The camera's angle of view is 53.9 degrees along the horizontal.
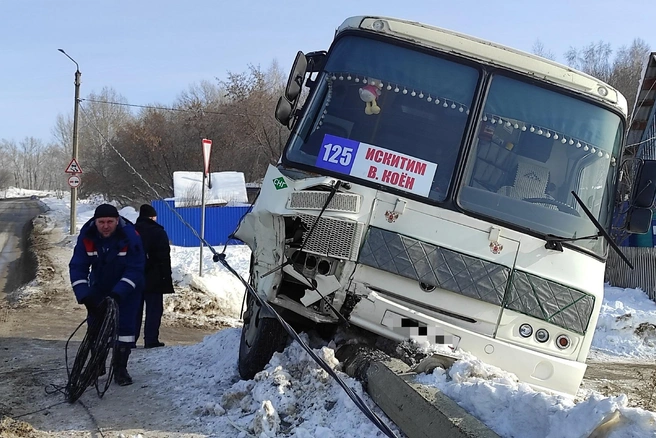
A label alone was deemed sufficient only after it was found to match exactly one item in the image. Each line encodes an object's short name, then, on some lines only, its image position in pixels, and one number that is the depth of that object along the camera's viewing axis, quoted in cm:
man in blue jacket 575
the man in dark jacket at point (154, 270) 860
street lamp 2309
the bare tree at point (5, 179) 11046
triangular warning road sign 2134
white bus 495
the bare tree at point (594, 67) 4244
